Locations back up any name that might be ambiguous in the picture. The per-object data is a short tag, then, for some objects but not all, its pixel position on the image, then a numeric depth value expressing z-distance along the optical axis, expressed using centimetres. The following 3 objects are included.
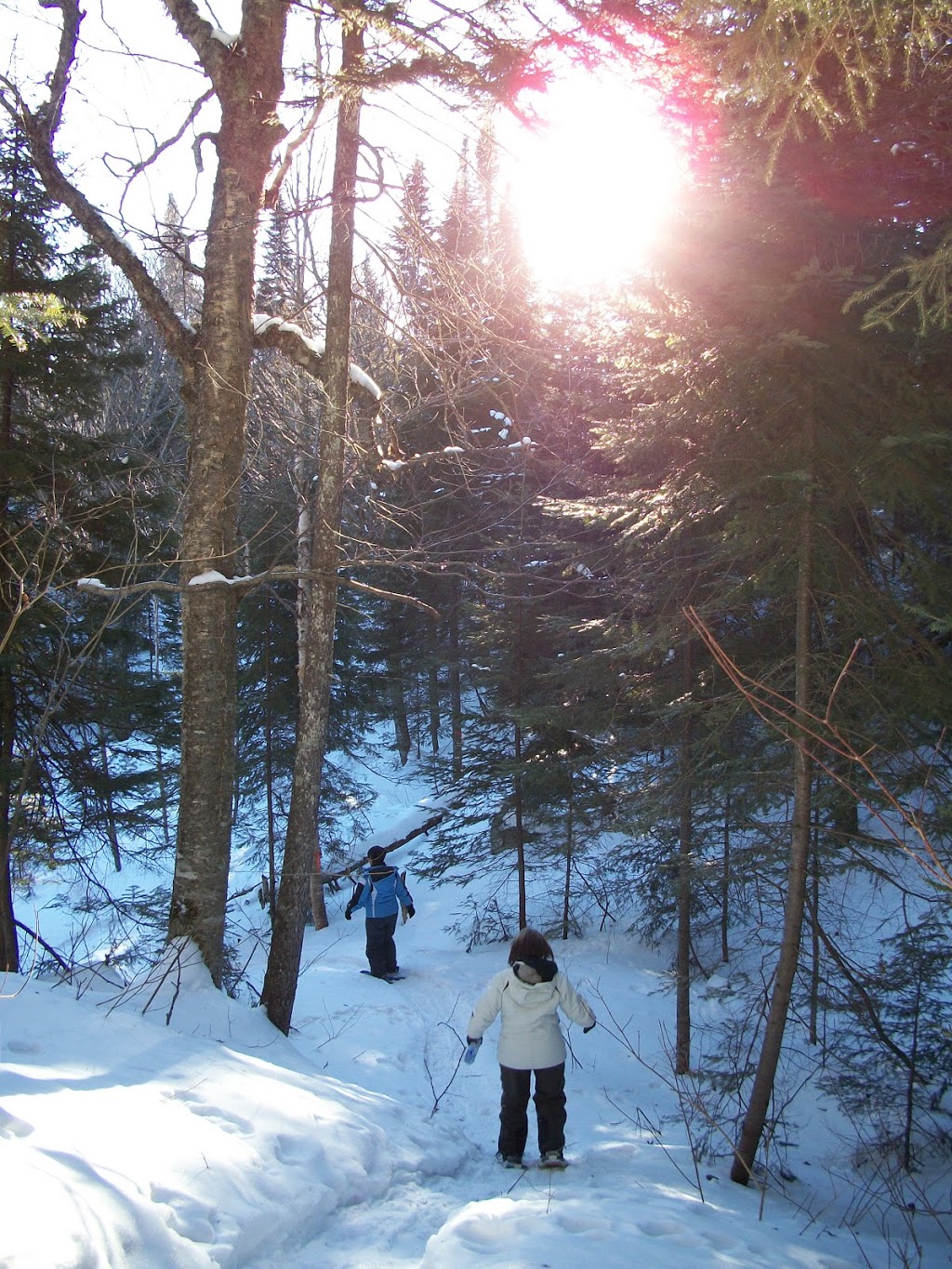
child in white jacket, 516
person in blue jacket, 1004
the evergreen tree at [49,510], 800
